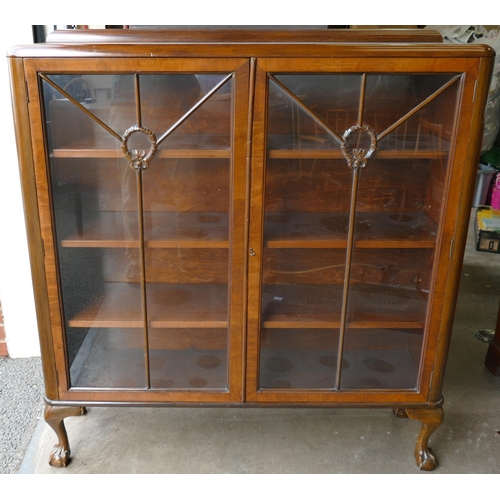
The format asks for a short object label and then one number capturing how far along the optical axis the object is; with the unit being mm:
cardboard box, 2961
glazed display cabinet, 1124
